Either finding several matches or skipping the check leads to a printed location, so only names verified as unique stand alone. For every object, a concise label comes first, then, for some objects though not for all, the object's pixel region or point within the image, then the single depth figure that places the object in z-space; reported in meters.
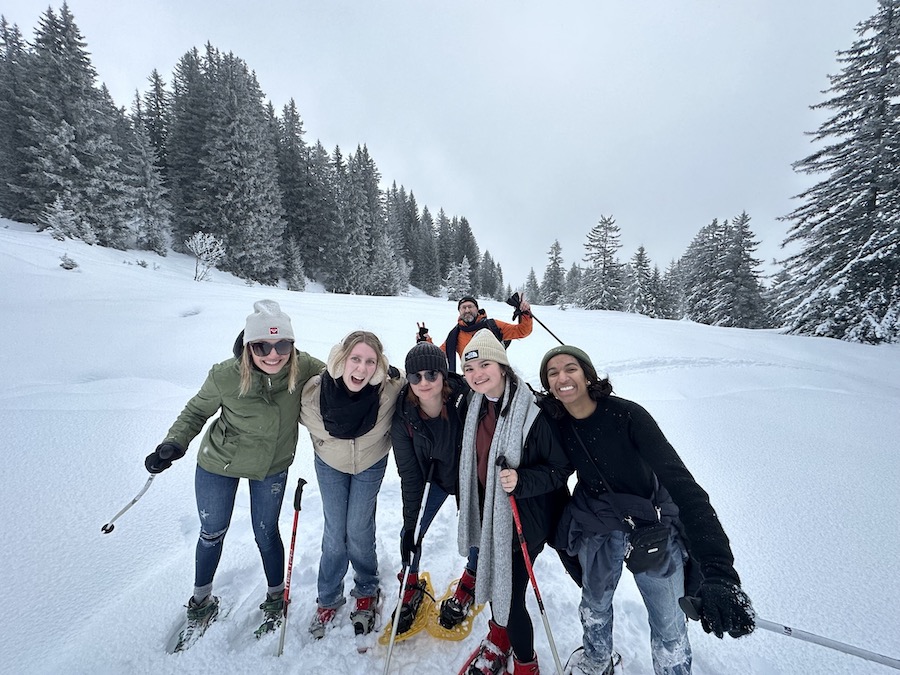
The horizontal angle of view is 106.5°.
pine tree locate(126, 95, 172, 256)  20.23
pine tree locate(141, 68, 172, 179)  26.39
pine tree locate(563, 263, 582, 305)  43.88
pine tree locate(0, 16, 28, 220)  19.02
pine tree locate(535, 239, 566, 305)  41.56
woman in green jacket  2.39
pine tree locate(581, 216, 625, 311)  28.56
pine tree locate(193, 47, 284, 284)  22.23
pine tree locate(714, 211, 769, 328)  22.62
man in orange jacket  5.11
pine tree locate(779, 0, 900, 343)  10.74
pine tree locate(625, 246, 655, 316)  28.66
